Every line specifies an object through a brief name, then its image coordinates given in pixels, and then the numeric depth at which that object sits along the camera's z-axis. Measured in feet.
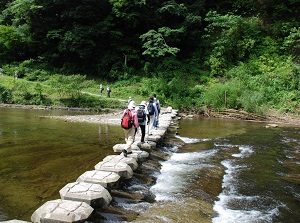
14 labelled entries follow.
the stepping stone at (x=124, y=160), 25.45
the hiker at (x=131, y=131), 28.09
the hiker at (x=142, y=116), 32.09
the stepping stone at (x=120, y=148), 30.40
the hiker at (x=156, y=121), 44.60
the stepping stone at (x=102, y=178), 20.43
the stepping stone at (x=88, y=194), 17.47
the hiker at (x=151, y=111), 39.72
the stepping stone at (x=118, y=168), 22.94
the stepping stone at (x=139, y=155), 28.14
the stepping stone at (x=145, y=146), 32.01
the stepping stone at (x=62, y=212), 14.92
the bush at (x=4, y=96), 84.17
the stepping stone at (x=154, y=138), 36.37
